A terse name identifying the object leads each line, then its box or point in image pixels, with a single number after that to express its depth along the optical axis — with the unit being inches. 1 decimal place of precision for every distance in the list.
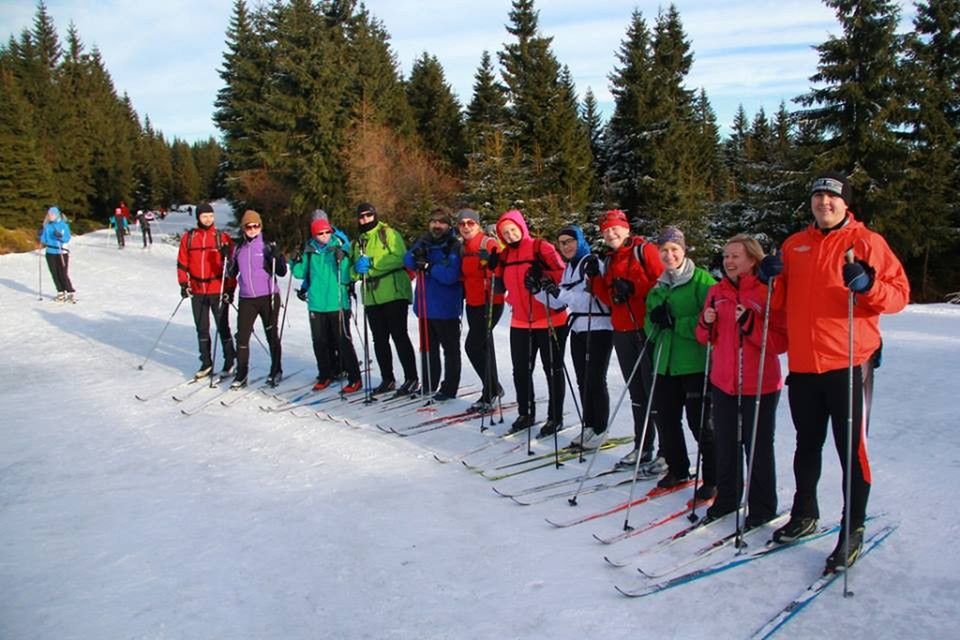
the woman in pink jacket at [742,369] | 165.8
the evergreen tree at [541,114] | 1289.4
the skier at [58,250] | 588.4
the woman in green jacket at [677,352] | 186.7
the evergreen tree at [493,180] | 896.3
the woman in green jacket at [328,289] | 322.7
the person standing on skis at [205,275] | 350.9
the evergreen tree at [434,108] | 1706.4
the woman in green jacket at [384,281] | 310.7
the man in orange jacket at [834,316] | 143.7
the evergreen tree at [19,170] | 1391.5
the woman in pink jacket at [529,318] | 248.5
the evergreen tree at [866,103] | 918.4
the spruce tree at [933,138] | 947.3
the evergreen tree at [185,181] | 3385.8
